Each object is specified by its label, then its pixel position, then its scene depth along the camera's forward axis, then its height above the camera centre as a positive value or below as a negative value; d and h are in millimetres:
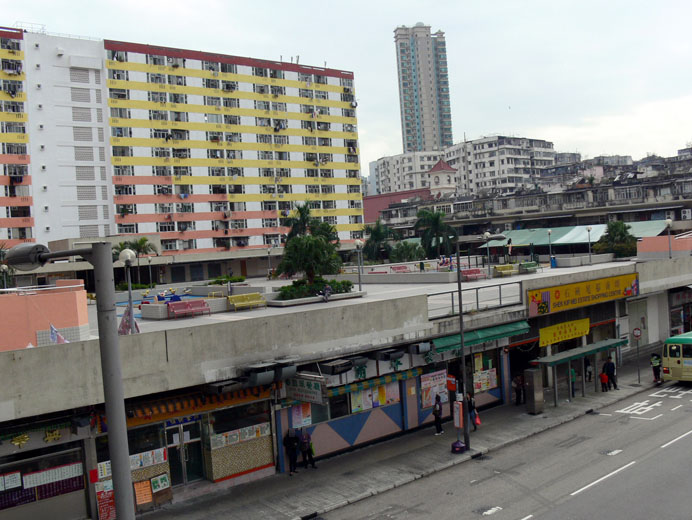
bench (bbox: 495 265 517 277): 38688 -2228
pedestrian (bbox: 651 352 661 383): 30000 -6983
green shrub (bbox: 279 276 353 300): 27719 -1886
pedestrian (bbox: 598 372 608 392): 28934 -7207
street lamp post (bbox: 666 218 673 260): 41250 -1640
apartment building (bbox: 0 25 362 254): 63031 +13128
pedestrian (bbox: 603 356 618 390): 29156 -6851
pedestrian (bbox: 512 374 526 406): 27328 -6931
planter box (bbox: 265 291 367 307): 26875 -2322
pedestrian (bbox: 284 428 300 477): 19547 -6457
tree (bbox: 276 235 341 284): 28156 -371
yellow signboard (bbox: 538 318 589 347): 29328 -4998
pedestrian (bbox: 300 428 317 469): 19875 -6527
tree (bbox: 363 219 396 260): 79812 -169
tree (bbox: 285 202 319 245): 66500 +2852
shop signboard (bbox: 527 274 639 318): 27625 -3139
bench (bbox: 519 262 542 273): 40438 -2277
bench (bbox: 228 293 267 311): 26281 -2131
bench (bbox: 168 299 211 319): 24266 -2106
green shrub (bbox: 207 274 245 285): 43444 -1974
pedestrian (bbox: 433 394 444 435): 23375 -6702
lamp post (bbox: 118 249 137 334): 17780 +76
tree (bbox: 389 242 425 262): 70688 -1329
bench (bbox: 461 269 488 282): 37188 -2290
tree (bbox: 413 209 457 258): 74500 +1242
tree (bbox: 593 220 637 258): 62156 -1438
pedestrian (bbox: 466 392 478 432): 23062 -6659
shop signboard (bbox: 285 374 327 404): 18234 -4343
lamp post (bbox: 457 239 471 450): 21078 -6091
